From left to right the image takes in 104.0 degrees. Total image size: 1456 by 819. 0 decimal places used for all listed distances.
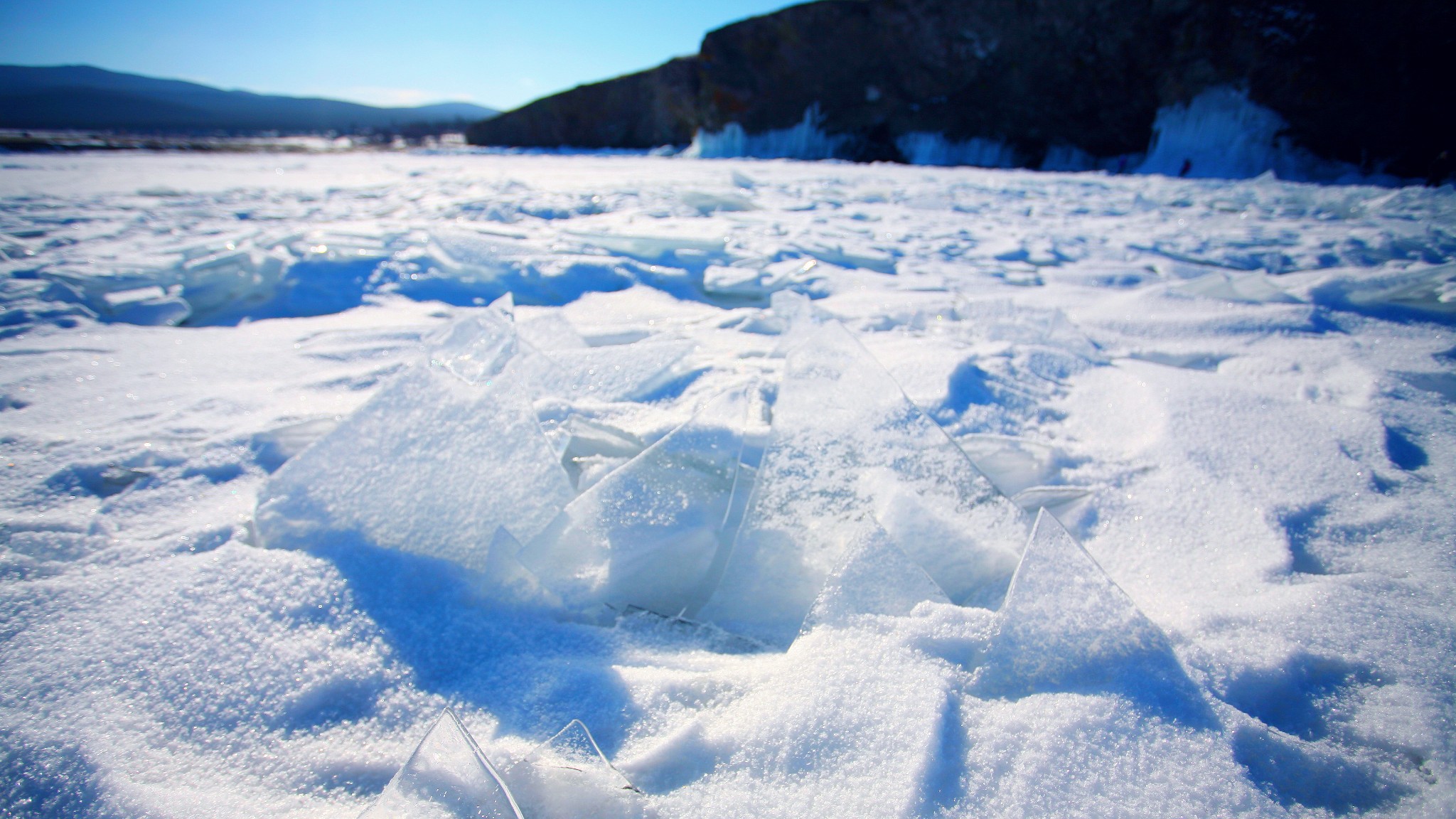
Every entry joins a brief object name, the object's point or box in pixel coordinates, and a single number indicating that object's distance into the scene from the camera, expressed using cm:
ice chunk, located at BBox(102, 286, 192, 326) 179
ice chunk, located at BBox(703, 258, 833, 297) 220
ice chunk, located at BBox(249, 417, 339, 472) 105
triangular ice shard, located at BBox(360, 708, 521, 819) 46
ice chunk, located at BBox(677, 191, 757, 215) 431
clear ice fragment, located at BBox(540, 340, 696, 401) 124
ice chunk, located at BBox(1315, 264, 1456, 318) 195
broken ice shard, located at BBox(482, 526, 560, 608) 74
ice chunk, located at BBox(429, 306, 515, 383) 119
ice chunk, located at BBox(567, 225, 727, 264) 265
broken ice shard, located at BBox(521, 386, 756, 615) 76
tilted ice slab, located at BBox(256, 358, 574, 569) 79
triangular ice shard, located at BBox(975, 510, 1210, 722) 58
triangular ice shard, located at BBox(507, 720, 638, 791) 51
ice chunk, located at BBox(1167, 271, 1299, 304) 199
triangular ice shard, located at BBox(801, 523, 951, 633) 65
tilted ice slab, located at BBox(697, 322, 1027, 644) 75
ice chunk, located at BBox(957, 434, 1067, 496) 100
